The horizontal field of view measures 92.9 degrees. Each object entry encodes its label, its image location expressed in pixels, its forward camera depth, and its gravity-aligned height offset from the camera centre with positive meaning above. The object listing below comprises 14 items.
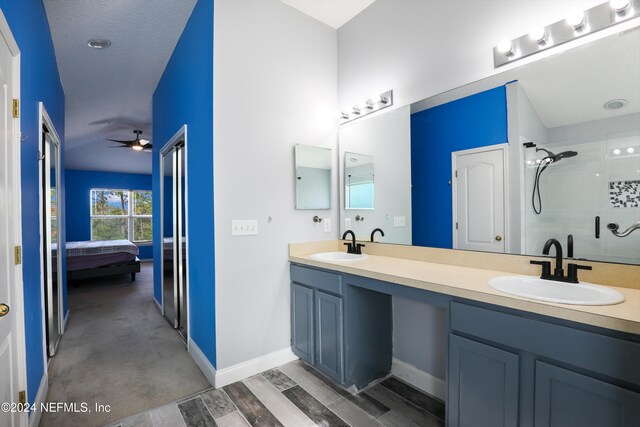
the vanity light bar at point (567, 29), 1.43 +0.92
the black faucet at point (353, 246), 2.66 -0.31
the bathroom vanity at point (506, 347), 1.05 -0.59
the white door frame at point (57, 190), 2.29 +0.24
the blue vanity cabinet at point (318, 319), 2.14 -0.83
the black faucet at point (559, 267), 1.48 -0.30
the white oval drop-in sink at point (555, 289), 1.24 -0.38
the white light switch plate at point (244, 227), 2.33 -0.11
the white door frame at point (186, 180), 2.81 +0.31
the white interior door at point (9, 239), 1.35 -0.11
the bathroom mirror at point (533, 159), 1.45 +0.29
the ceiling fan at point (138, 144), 5.23 +1.22
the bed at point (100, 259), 5.48 -0.85
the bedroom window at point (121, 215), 8.48 -0.02
